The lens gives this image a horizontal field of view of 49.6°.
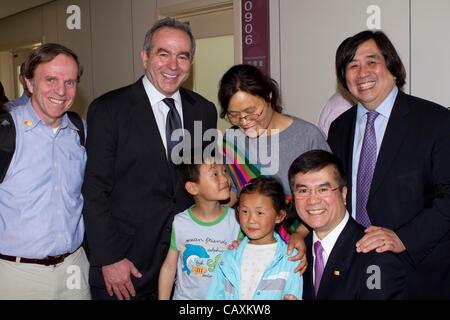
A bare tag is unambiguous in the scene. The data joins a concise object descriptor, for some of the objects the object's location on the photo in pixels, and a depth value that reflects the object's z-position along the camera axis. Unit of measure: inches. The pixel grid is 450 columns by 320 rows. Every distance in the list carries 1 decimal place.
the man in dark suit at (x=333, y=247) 71.6
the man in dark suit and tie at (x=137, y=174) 88.7
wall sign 178.9
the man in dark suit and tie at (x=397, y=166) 80.1
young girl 80.1
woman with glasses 91.1
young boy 90.4
